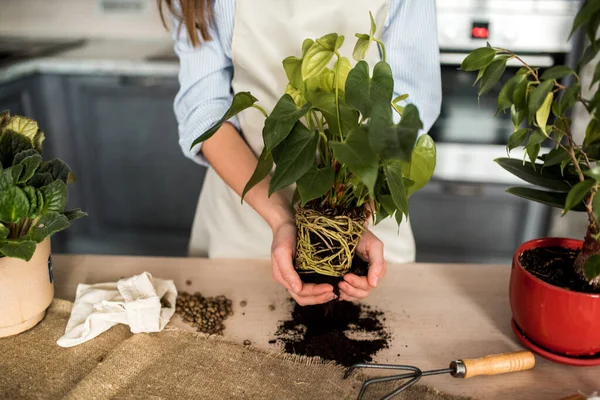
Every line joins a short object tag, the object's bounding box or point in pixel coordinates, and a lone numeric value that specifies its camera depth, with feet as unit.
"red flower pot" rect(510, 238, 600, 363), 2.32
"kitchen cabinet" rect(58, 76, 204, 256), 7.01
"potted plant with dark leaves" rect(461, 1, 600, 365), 2.04
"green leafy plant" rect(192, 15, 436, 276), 1.92
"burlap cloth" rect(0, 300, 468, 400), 2.30
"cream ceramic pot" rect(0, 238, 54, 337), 2.53
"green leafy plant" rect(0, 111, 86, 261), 2.35
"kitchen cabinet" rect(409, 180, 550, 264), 6.77
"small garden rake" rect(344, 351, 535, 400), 2.34
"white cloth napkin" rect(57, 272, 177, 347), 2.63
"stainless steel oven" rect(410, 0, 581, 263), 6.18
